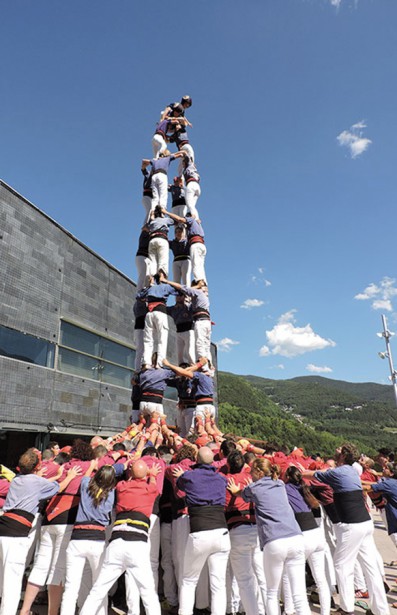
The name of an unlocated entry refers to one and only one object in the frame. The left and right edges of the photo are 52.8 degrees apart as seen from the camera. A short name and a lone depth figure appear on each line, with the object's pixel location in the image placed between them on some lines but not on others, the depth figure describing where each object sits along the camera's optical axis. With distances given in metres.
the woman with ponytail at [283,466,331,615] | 4.78
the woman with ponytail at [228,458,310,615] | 4.14
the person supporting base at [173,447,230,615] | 4.19
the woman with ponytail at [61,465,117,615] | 4.15
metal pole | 18.24
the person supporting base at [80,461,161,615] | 3.83
